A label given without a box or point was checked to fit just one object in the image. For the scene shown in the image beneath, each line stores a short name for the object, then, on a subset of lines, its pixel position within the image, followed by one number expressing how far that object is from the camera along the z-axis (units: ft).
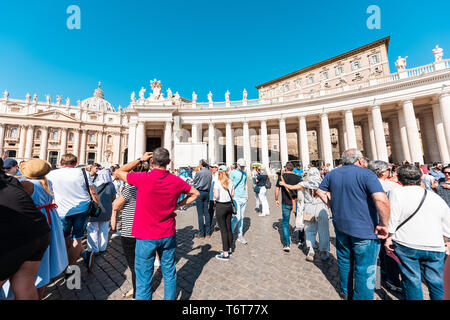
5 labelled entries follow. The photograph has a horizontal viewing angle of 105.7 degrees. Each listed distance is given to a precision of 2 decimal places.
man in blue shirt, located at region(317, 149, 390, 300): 6.80
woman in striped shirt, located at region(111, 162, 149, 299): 7.82
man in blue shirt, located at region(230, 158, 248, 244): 14.25
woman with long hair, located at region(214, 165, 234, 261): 11.64
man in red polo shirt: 6.47
